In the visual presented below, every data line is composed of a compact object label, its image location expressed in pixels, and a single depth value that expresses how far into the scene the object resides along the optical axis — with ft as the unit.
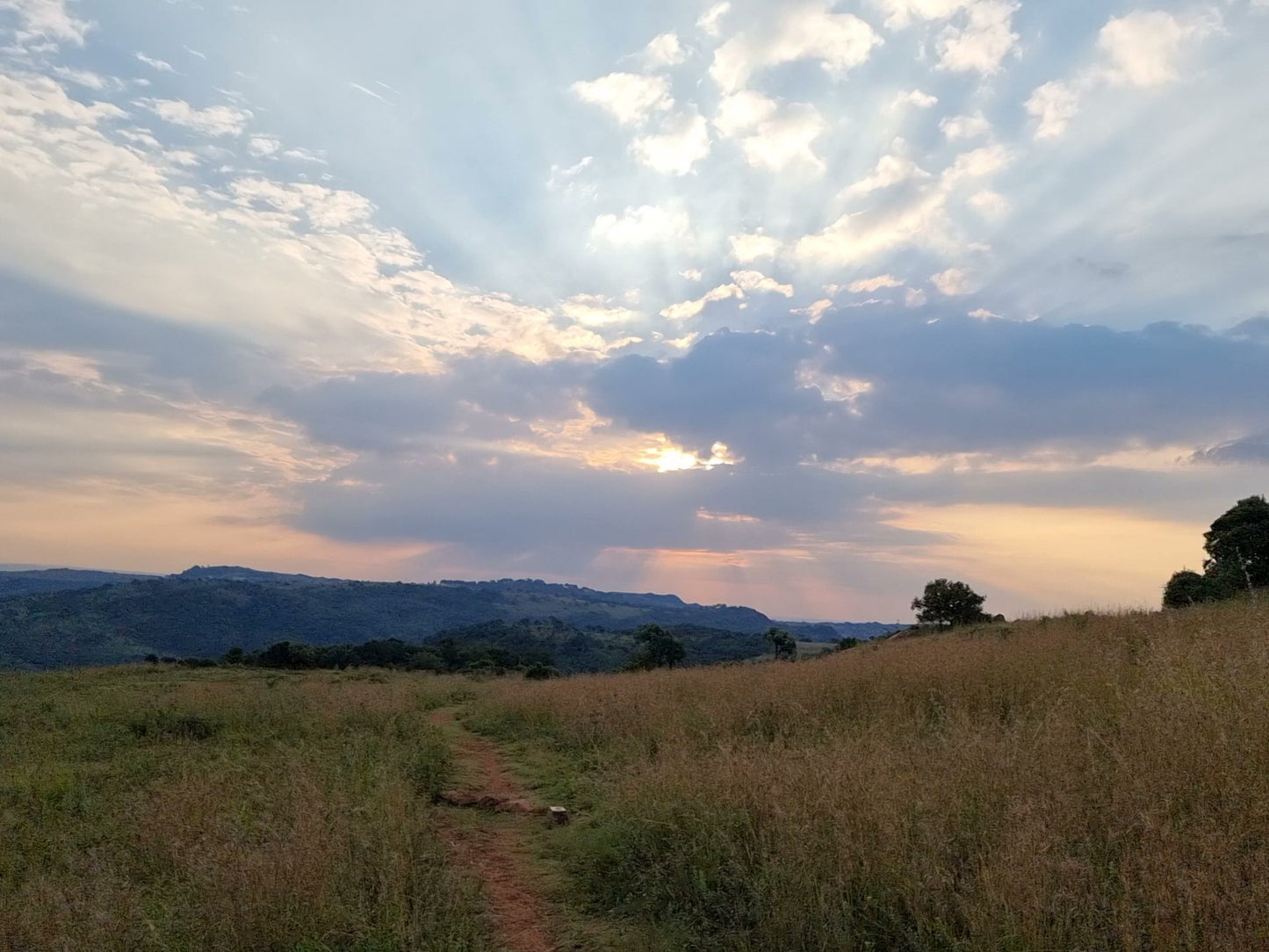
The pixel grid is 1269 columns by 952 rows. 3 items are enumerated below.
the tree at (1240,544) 81.82
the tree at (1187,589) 79.51
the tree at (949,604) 130.00
